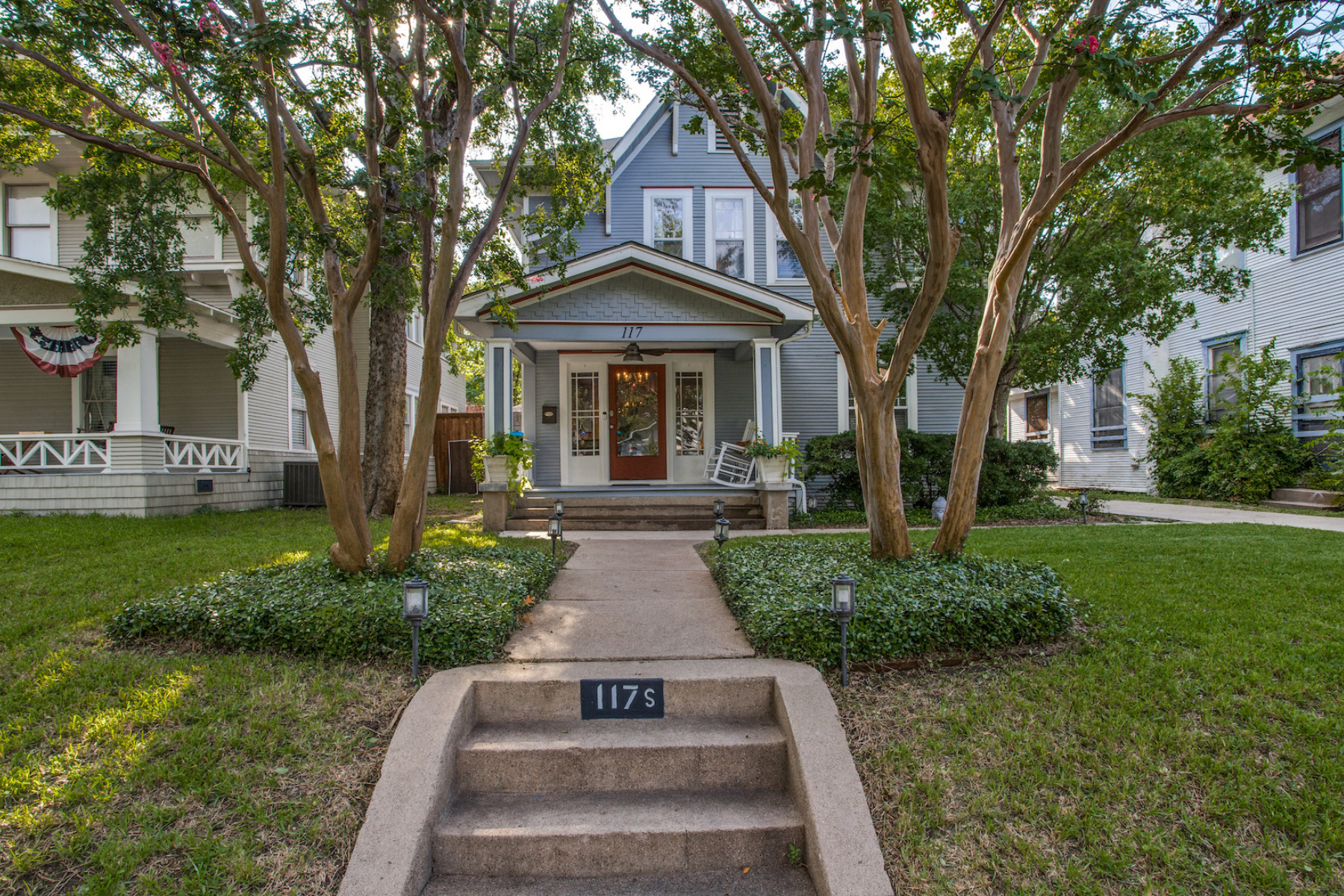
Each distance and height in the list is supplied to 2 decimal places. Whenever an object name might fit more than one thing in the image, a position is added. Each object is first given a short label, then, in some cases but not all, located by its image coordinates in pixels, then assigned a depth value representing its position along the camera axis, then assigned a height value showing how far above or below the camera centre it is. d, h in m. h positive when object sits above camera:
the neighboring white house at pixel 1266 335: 11.28 +2.06
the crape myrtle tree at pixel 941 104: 4.20 +2.31
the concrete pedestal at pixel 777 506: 9.62 -0.78
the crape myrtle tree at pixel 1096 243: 9.53 +3.07
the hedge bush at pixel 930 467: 10.81 -0.29
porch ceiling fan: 10.69 +1.55
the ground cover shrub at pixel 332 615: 3.93 -0.96
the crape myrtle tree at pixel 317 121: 4.82 +2.81
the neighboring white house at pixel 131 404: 10.26 +1.00
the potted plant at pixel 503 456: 9.43 -0.03
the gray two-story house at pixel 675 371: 12.11 +1.43
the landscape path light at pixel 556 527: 7.45 -0.81
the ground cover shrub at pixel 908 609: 3.87 -0.96
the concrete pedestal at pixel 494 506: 9.27 -0.70
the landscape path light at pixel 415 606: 3.65 -0.80
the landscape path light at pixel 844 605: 3.67 -0.83
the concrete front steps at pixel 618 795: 2.76 -1.52
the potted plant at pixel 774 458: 9.63 -0.11
